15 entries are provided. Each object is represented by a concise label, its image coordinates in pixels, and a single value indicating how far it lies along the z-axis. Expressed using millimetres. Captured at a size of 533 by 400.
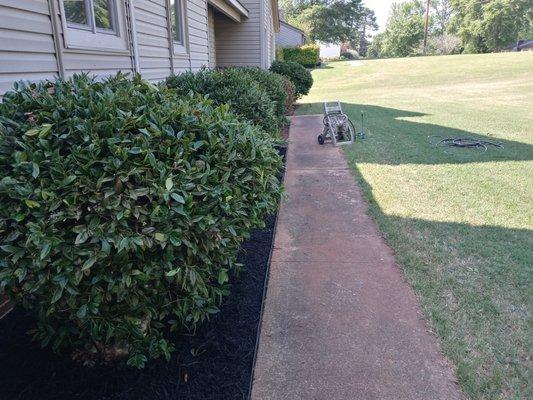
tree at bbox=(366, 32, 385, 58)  82875
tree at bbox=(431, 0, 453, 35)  78688
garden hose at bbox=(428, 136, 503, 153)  8023
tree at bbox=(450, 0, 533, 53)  50000
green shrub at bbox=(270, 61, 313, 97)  14766
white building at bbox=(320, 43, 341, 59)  55156
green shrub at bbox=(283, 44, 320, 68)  34969
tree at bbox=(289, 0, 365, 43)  53938
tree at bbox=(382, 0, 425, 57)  61062
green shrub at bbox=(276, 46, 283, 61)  30891
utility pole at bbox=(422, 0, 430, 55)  52159
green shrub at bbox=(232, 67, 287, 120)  7801
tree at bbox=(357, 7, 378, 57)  86181
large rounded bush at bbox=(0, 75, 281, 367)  1647
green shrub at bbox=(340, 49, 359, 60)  56244
